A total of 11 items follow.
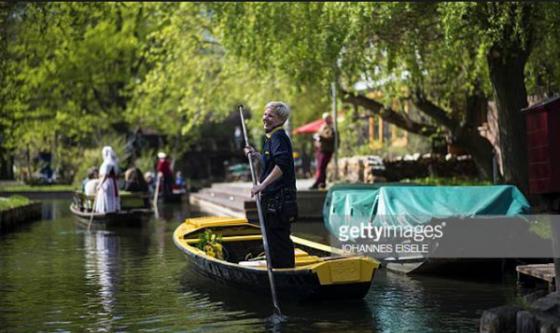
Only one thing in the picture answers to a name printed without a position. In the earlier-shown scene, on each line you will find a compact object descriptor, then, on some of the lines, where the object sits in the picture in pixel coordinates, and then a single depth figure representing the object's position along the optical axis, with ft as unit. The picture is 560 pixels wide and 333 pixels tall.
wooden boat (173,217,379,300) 33.88
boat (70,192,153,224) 77.15
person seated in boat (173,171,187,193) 122.42
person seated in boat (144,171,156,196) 124.00
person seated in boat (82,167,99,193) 87.23
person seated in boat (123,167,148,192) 86.89
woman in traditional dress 76.33
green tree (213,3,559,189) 55.06
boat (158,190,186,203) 116.57
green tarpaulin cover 43.57
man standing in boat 34.45
